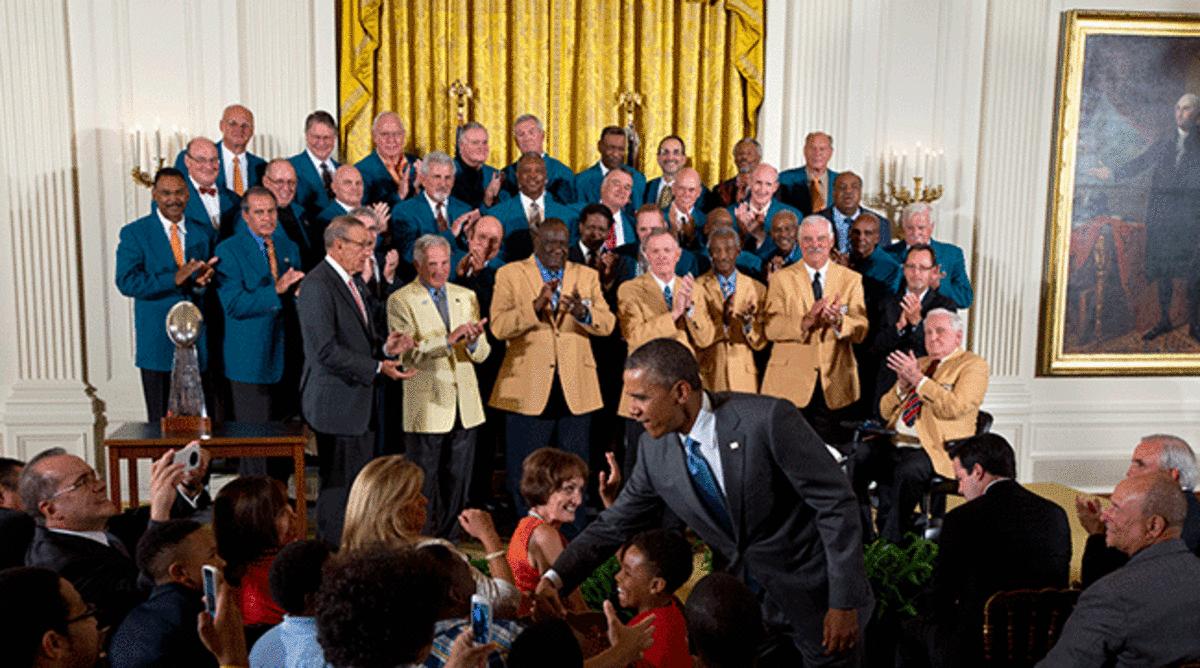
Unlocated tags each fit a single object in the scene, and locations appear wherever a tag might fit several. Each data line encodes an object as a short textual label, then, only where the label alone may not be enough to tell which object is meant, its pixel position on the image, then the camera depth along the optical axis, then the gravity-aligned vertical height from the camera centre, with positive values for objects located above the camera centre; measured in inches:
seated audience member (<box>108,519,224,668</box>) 109.7 -38.9
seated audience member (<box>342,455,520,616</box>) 134.0 -33.8
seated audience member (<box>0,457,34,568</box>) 138.2 -38.9
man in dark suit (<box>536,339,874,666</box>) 130.8 -33.7
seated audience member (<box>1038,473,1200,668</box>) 121.4 -41.2
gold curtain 337.1 +47.4
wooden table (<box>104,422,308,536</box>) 203.3 -40.7
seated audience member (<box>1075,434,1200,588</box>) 164.4 -40.4
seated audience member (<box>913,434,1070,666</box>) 154.7 -44.9
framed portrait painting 341.1 +9.4
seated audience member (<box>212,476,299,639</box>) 130.3 -36.7
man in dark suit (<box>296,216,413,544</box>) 229.5 -28.6
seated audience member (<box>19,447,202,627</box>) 132.3 -37.8
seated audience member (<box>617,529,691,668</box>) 124.0 -39.5
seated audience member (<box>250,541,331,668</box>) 102.0 -36.7
